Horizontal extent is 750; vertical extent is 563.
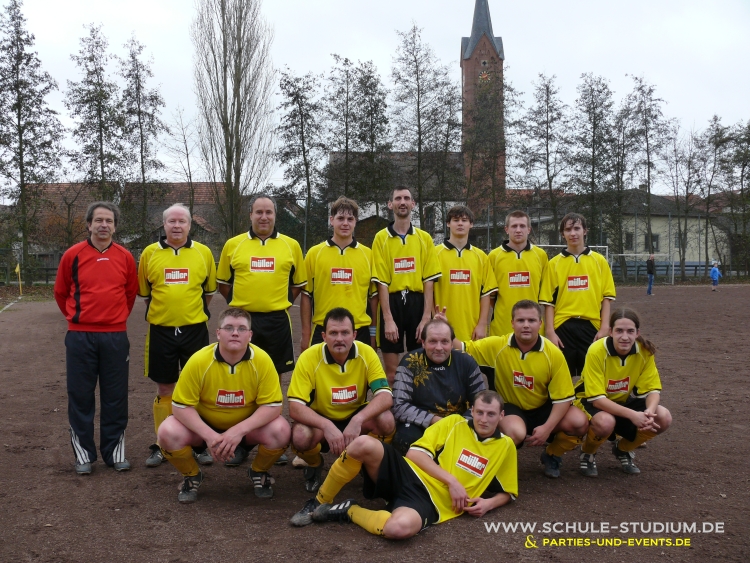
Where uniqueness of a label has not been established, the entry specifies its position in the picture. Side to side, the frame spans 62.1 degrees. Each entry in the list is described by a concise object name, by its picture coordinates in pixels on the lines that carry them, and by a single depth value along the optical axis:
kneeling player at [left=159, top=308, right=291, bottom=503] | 4.06
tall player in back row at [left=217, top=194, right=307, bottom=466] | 5.07
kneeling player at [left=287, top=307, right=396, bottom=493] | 4.19
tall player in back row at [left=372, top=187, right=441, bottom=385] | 5.43
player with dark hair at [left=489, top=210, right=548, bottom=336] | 5.63
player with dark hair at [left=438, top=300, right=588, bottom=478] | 4.50
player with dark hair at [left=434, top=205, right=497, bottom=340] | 5.54
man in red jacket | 4.70
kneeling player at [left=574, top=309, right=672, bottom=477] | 4.59
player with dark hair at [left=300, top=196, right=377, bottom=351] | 5.22
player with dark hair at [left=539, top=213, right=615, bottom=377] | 5.62
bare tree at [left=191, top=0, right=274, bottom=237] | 25.11
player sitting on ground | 3.59
